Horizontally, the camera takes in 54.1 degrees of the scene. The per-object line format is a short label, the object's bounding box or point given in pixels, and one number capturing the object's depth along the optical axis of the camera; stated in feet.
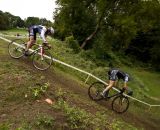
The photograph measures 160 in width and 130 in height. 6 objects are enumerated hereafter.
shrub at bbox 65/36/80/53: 46.02
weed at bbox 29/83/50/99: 18.34
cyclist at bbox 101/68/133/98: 22.72
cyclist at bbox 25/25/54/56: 22.07
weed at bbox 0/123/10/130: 15.03
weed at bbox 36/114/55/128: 15.83
